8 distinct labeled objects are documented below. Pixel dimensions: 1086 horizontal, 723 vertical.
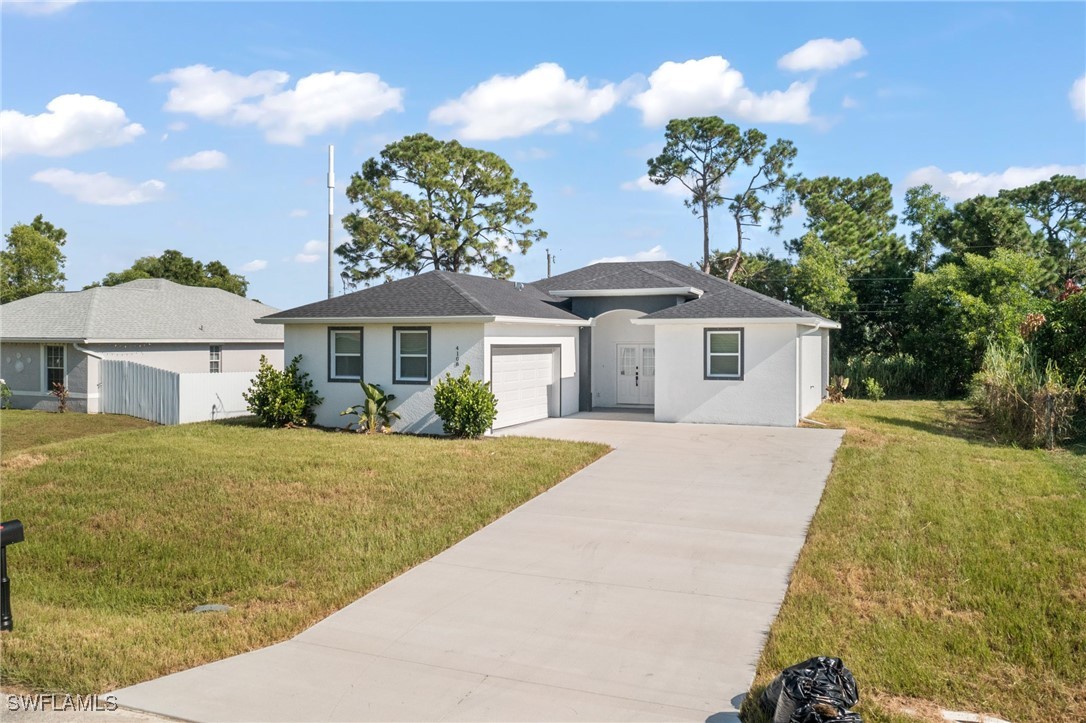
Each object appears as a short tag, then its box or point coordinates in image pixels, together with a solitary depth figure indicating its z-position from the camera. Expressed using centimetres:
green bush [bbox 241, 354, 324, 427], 1811
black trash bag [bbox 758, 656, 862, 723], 445
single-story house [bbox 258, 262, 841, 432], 1745
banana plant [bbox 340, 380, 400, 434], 1734
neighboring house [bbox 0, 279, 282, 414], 2384
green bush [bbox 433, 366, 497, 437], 1622
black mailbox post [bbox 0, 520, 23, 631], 632
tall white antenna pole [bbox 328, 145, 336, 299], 2451
